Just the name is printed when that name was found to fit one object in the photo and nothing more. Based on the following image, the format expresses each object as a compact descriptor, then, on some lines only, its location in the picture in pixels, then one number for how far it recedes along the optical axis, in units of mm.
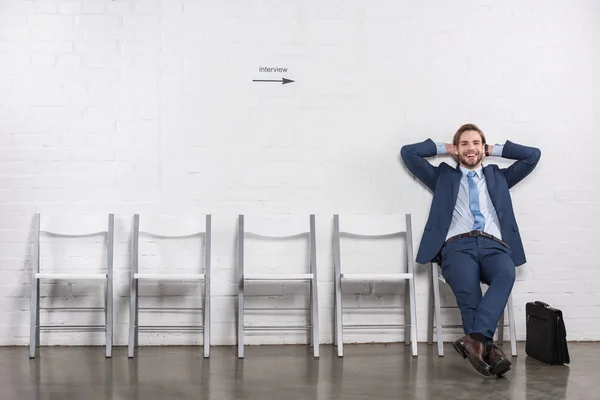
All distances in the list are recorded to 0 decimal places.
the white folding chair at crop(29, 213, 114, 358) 4855
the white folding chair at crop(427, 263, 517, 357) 4898
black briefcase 4500
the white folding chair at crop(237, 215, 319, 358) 4898
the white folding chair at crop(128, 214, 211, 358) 4902
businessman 4625
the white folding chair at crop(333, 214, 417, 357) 5016
